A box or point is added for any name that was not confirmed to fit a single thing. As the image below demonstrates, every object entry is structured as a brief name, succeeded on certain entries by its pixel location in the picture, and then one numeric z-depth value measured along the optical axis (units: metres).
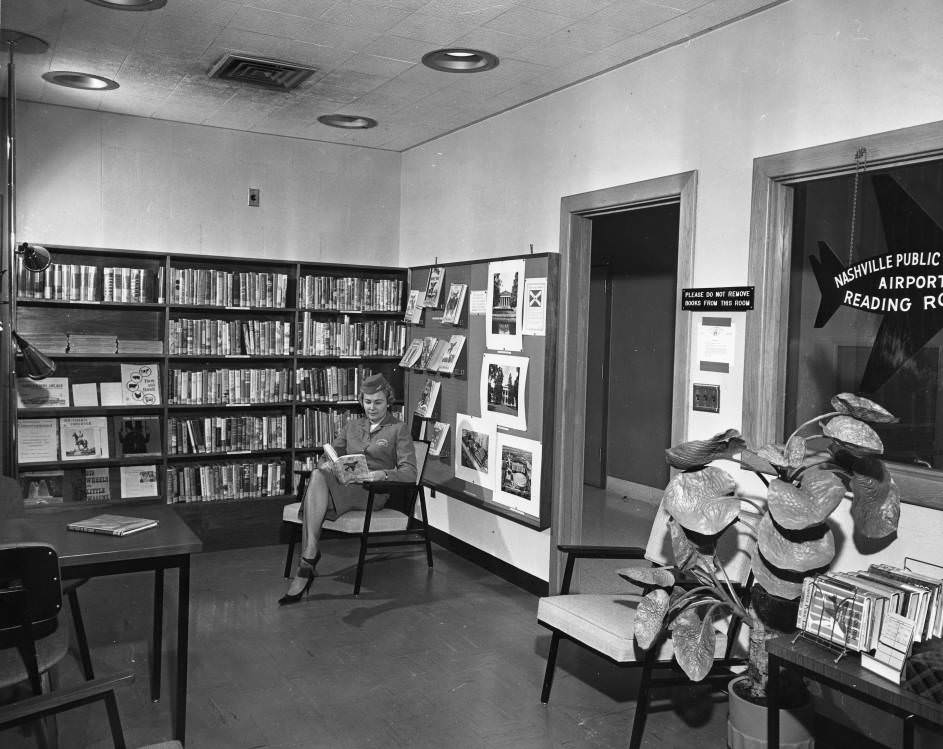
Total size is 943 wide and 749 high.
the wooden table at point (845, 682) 2.39
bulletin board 5.20
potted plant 2.79
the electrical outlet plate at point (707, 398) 4.03
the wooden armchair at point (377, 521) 5.25
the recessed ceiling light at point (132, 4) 3.99
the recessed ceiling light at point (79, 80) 5.26
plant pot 2.91
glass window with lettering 3.23
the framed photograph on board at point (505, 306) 5.47
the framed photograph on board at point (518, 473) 5.27
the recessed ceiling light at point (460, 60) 4.65
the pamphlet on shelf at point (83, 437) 6.02
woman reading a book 5.19
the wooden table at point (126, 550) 3.16
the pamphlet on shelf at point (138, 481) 6.23
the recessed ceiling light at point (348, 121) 6.22
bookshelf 6.00
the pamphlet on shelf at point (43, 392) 5.86
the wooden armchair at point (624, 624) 3.24
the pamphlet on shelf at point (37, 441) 5.85
